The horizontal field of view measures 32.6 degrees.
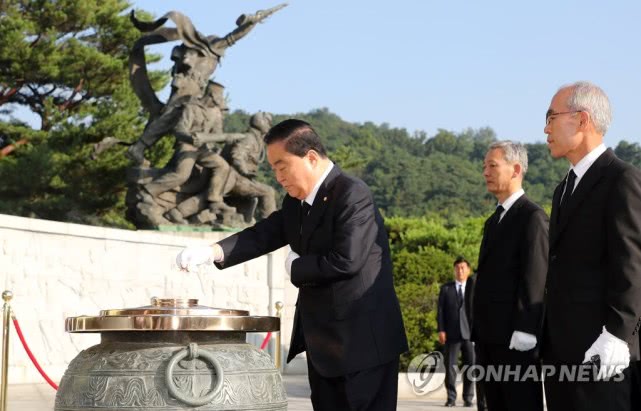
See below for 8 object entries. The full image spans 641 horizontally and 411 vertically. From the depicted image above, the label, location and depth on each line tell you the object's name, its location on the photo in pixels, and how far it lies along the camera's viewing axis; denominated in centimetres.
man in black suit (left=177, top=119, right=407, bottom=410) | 429
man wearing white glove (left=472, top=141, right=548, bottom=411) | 514
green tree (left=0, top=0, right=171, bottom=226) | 2334
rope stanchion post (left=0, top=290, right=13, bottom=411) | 764
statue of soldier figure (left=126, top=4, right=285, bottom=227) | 1638
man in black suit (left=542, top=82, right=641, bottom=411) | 376
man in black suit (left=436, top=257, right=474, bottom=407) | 1147
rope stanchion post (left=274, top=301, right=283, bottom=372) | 911
